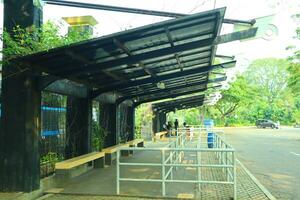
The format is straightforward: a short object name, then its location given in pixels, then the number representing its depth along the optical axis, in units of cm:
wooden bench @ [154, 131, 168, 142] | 1444
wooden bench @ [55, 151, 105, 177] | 511
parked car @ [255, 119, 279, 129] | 3408
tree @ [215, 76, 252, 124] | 3043
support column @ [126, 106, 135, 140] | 1025
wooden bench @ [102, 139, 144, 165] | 704
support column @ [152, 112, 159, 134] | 1613
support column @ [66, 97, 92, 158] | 638
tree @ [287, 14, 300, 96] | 1595
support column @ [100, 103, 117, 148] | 823
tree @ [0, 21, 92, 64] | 434
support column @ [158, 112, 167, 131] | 1767
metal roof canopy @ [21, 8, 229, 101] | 422
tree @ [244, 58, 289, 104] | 4599
